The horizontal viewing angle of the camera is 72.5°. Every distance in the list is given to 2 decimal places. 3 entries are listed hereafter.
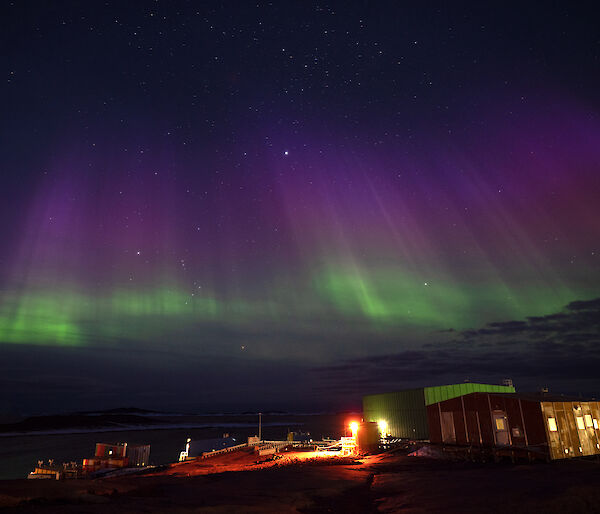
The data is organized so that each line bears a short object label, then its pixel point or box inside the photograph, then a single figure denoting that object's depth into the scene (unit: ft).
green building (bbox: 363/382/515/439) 153.58
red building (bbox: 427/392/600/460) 96.73
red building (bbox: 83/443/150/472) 145.48
